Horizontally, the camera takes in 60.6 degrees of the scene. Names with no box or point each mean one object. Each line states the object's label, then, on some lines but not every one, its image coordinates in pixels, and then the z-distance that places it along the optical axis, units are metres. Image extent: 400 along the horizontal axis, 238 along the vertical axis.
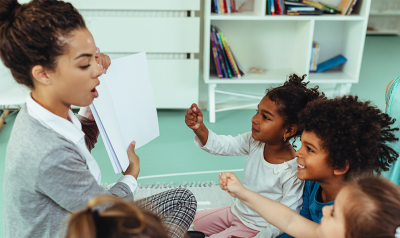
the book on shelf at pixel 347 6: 2.31
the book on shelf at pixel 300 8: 2.27
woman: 0.72
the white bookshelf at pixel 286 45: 2.31
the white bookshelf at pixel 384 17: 4.92
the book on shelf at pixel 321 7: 2.32
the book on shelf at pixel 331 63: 2.54
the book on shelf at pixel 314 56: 2.50
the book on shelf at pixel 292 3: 2.28
